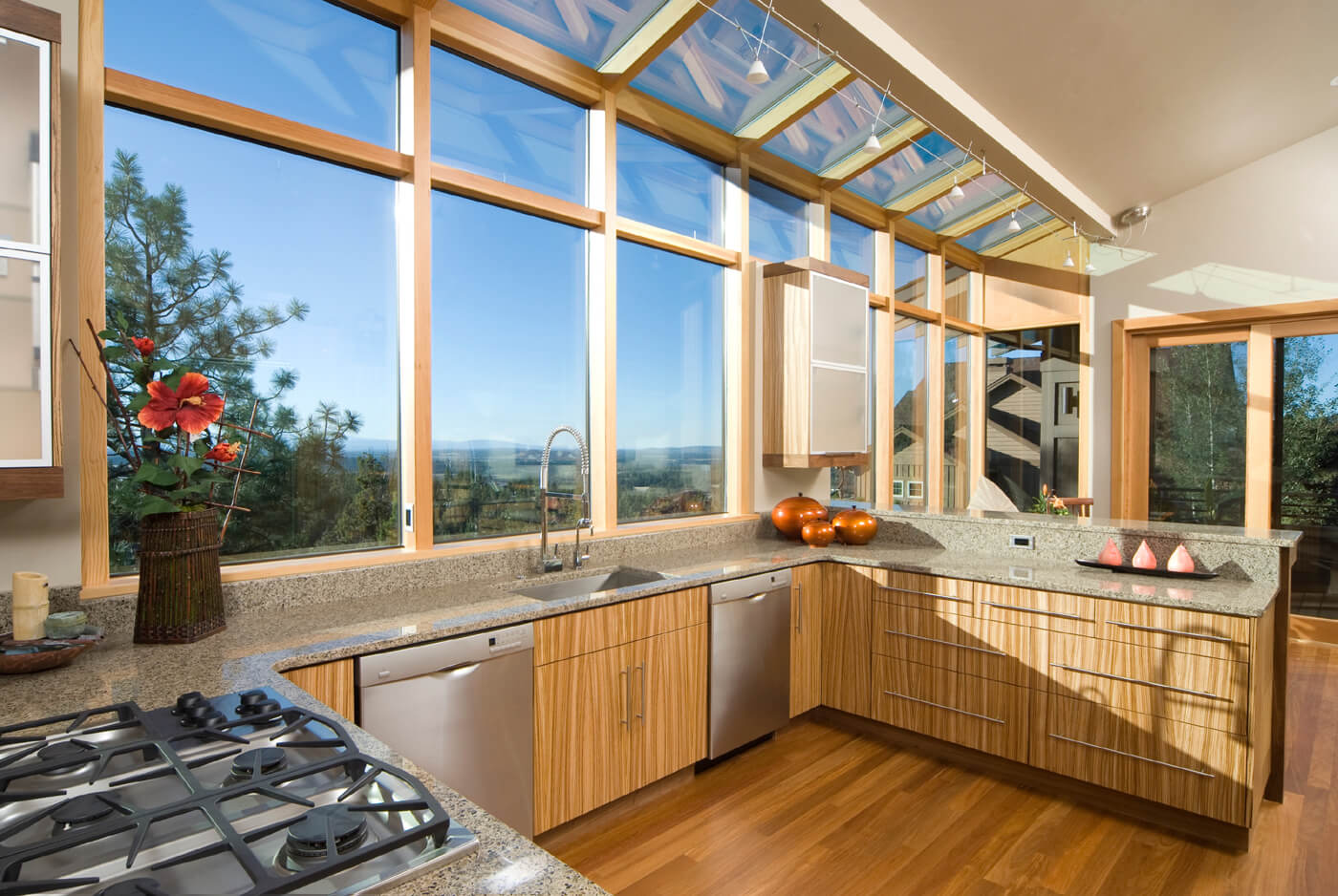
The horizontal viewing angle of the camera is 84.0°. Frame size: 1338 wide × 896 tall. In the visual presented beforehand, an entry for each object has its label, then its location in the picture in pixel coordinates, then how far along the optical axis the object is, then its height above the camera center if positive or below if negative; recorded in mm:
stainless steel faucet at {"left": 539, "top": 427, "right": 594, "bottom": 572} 2938 -323
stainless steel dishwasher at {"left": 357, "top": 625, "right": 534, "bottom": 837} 1988 -767
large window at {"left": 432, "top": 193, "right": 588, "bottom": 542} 2938 +338
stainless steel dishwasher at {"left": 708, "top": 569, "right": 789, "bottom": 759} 3021 -930
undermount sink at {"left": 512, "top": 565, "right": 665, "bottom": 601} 2893 -589
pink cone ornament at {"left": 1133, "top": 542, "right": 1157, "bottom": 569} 2988 -487
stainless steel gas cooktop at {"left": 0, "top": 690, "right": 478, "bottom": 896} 782 -459
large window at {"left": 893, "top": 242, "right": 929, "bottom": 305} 5449 +1241
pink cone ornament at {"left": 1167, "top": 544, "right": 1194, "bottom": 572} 2930 -493
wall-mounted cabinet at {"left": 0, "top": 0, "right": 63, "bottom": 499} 1655 +439
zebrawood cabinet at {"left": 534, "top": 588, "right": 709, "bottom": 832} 2395 -916
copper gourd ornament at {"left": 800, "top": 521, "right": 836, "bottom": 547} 3787 -480
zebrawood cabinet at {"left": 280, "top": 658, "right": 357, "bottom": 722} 1826 -606
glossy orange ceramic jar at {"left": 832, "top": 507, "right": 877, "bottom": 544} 3820 -449
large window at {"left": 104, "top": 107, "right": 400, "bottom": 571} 2201 +442
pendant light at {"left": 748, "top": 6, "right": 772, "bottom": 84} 2615 +1302
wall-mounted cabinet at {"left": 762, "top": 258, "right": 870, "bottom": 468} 3947 +426
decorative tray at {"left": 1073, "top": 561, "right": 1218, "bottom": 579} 2917 -542
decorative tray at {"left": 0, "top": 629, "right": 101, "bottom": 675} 1632 -471
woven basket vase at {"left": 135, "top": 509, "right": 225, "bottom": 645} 1879 -347
